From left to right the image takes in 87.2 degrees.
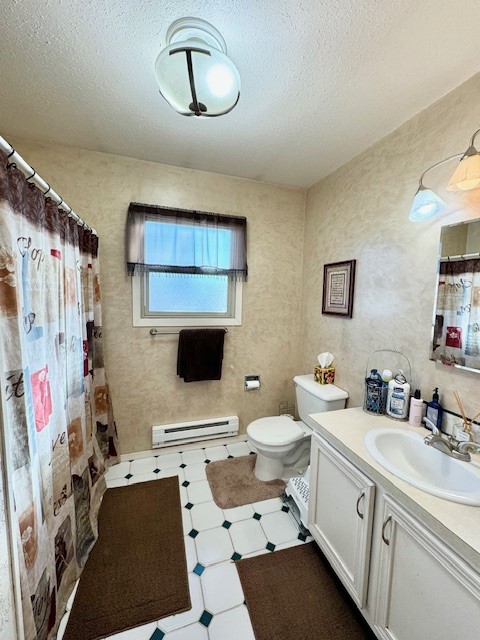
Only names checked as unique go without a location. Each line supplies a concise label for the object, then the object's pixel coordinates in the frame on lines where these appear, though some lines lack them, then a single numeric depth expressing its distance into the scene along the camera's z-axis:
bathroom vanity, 0.71
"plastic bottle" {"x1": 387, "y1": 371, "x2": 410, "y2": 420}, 1.36
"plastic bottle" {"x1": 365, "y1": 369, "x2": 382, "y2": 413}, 1.44
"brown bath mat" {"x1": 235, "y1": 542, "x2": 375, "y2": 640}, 1.07
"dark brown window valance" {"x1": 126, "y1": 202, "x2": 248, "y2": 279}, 1.94
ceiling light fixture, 0.88
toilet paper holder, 2.33
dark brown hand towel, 2.10
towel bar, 2.07
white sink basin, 0.86
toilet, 1.79
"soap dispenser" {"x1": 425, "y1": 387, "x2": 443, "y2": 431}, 1.23
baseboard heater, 2.14
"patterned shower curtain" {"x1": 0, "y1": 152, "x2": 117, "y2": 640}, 0.77
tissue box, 1.96
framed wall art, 1.80
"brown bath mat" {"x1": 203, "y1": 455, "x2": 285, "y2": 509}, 1.75
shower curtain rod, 0.73
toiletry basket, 1.44
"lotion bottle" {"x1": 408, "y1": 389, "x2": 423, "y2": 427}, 1.29
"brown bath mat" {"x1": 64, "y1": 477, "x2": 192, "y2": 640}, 1.10
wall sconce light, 1.00
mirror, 1.13
